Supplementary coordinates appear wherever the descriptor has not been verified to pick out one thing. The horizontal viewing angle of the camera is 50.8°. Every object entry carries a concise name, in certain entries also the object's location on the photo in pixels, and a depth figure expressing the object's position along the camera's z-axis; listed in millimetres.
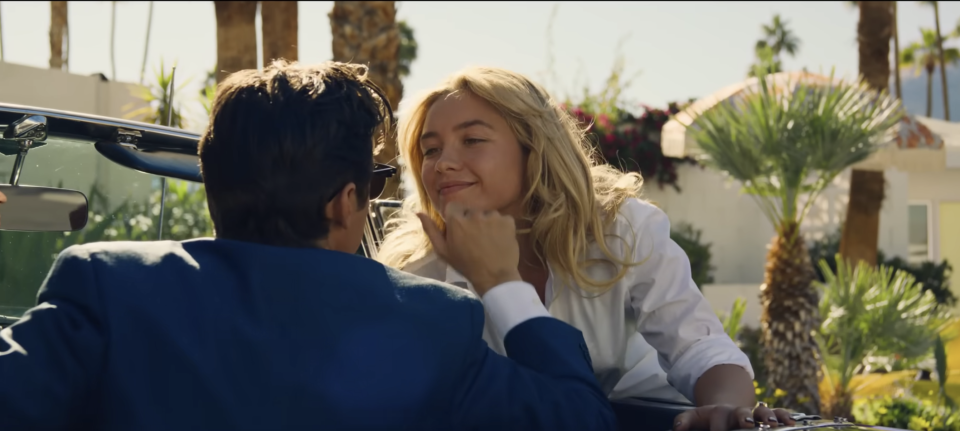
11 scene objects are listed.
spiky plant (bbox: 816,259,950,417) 8484
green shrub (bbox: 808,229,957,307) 17578
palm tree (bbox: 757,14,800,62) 56781
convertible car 2303
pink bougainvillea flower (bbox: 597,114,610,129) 15977
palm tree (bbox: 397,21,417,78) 40709
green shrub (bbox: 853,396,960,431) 7336
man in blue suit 1452
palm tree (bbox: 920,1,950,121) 50156
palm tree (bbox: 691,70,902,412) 7848
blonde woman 2574
